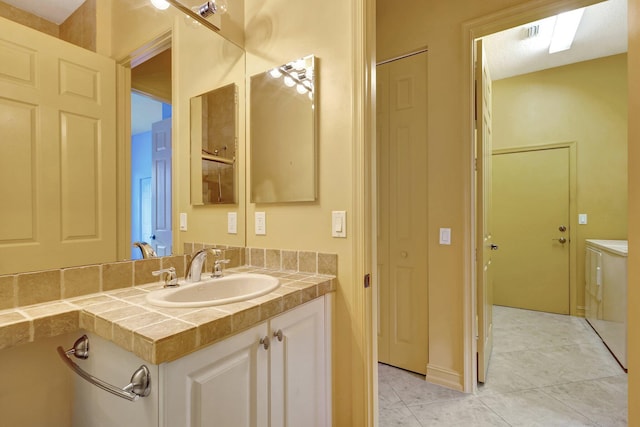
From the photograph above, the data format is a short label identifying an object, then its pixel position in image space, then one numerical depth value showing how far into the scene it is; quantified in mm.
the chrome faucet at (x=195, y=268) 1238
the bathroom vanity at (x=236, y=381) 715
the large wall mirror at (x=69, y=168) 898
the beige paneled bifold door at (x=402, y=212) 2111
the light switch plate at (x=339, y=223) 1283
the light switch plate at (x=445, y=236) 1955
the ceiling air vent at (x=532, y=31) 2686
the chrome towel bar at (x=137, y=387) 692
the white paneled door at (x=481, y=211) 1934
